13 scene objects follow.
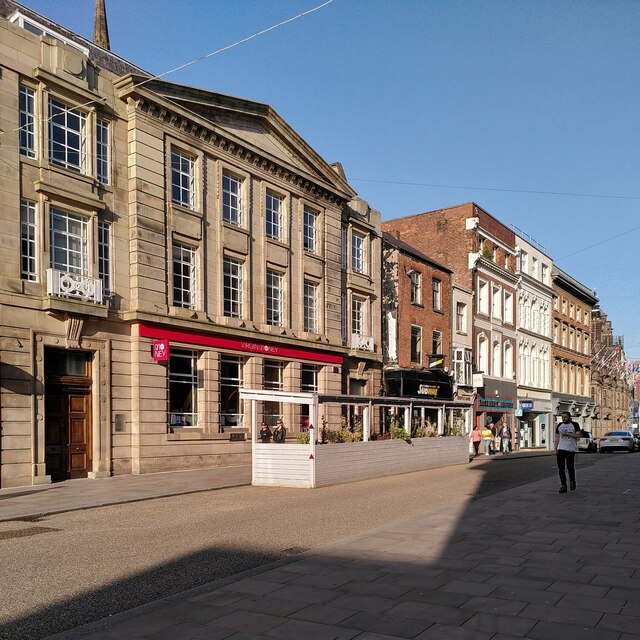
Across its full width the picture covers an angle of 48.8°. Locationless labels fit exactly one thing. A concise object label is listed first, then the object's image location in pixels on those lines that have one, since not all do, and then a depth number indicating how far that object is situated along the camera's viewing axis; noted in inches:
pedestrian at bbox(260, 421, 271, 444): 938.7
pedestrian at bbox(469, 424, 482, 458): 1318.9
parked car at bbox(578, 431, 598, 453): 1598.2
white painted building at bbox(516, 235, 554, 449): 2044.8
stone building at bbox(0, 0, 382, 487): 715.4
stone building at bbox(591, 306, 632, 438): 2753.4
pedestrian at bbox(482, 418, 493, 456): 1395.2
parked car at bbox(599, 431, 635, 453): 1542.8
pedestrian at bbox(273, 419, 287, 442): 940.6
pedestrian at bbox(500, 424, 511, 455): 1539.1
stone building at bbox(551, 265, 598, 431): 2347.4
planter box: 684.7
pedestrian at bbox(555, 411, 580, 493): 580.4
